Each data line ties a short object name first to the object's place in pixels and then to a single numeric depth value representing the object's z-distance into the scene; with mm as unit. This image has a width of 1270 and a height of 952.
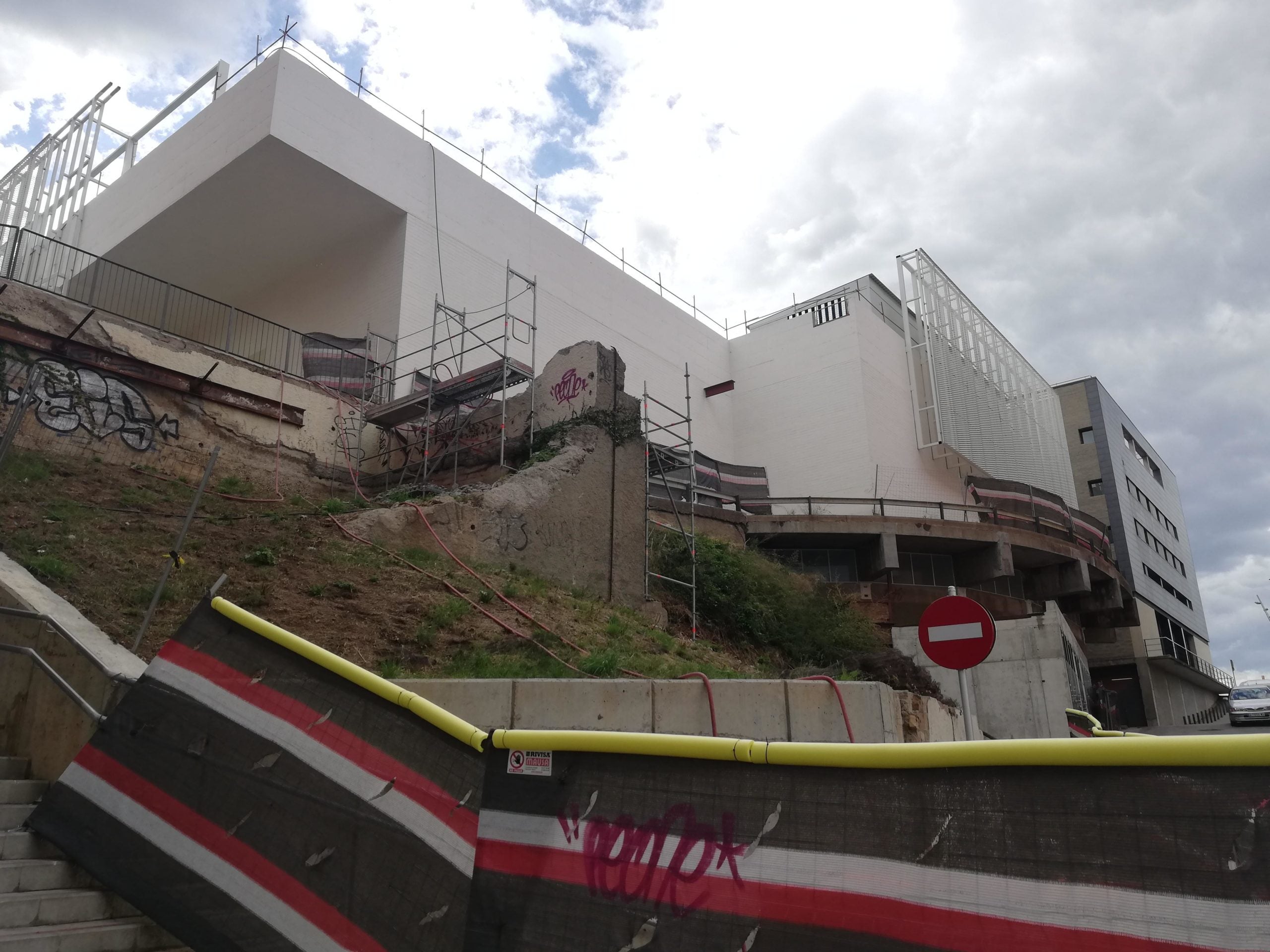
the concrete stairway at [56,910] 3551
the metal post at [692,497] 15727
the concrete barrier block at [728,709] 6574
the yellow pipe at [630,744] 2521
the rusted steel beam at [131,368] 13273
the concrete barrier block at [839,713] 6695
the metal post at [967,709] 5387
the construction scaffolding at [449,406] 15562
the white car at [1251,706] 28031
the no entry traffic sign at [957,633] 5555
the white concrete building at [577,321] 20734
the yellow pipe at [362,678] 3092
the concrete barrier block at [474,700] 6395
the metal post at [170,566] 6199
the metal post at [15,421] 8258
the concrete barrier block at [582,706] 6410
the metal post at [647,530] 14209
